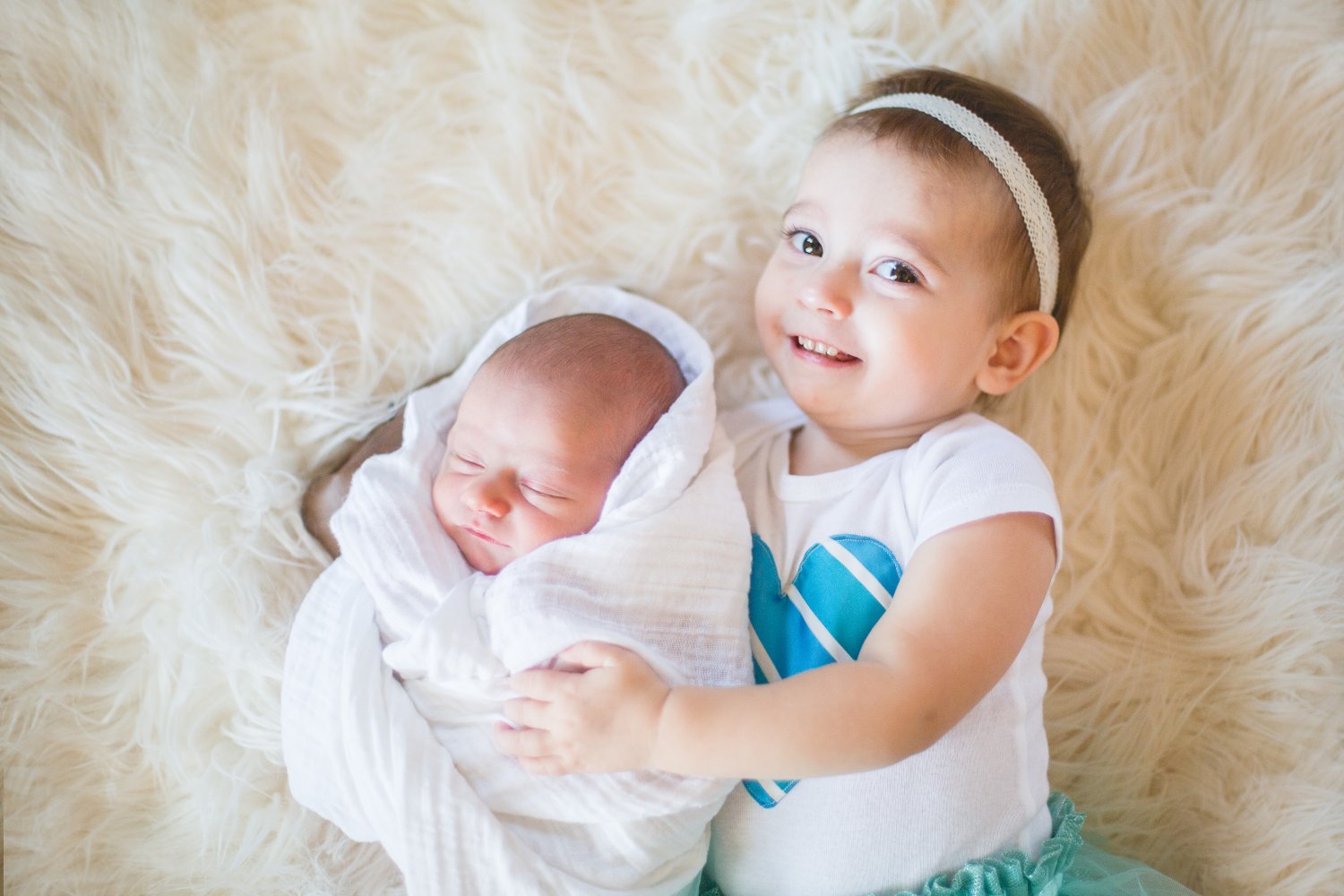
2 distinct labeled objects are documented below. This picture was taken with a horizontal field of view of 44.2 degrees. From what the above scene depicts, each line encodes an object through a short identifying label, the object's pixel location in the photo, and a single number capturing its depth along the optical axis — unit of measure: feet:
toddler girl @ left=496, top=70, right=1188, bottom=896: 2.21
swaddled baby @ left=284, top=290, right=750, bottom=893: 2.26
